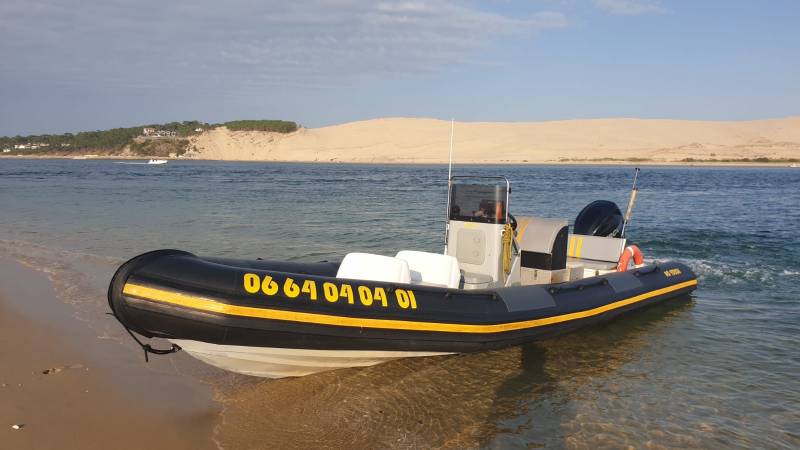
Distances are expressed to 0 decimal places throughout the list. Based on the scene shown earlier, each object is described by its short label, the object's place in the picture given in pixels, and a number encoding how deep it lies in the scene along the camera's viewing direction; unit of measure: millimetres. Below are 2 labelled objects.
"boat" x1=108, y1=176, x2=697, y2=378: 4746
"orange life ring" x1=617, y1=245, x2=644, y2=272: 8617
